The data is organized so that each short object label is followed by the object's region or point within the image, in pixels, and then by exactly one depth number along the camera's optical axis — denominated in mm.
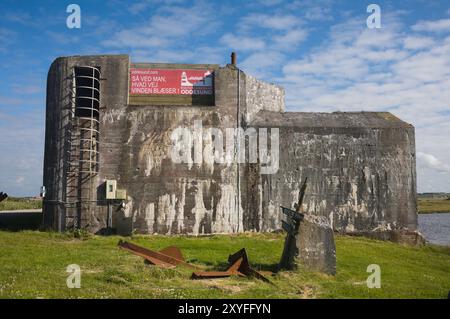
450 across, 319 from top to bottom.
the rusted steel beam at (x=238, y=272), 9695
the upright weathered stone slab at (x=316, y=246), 10641
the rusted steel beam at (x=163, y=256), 10945
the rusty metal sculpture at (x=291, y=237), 10711
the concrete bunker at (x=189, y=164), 17922
